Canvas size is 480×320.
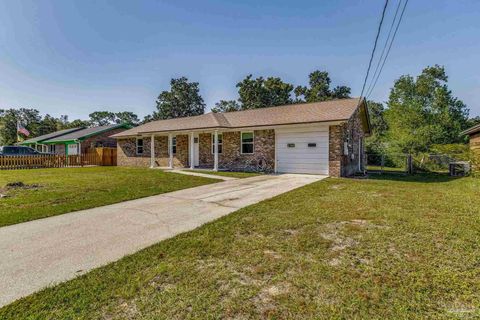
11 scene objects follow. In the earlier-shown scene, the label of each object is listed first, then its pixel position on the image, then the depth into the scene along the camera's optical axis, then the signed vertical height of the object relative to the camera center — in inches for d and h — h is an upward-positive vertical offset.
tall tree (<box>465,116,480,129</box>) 1262.5 +183.5
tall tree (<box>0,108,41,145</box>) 1763.0 +261.9
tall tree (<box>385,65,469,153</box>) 1153.4 +218.1
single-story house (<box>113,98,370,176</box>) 502.0 +37.8
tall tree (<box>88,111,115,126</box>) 2773.1 +431.1
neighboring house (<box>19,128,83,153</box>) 1243.2 +68.5
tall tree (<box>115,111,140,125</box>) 2840.8 +439.3
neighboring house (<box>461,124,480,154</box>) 559.7 +46.4
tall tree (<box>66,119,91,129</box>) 2102.4 +284.8
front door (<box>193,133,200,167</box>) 705.0 +15.0
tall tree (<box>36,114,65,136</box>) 1937.7 +238.7
